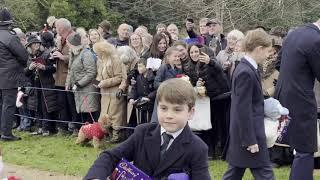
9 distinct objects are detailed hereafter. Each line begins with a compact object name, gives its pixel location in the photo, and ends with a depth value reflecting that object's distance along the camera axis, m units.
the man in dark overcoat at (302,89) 5.55
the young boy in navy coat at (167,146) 3.07
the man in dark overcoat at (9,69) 9.56
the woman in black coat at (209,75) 7.55
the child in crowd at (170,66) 7.61
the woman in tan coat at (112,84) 8.90
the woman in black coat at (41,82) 9.81
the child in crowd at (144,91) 8.13
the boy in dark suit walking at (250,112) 5.35
